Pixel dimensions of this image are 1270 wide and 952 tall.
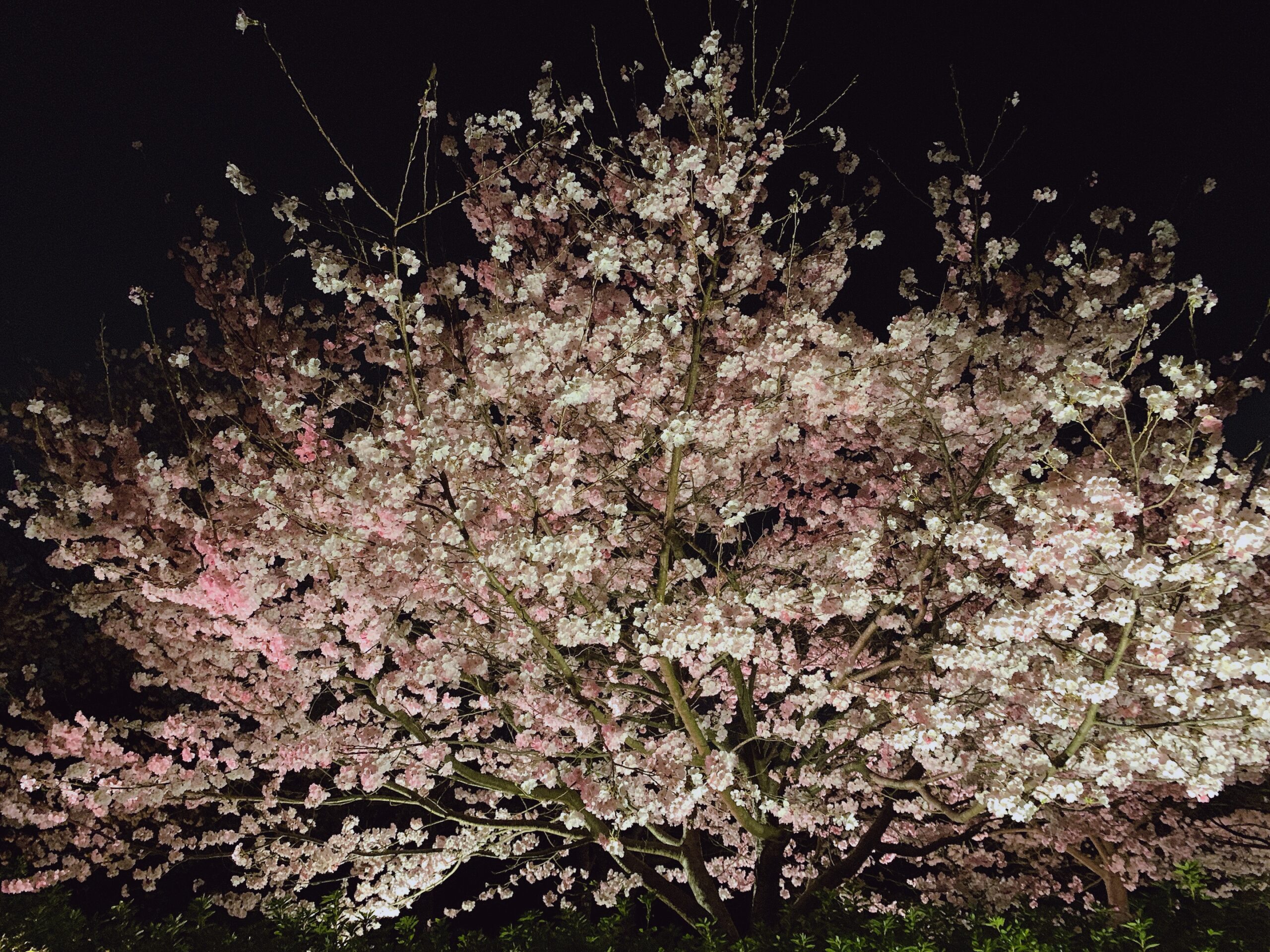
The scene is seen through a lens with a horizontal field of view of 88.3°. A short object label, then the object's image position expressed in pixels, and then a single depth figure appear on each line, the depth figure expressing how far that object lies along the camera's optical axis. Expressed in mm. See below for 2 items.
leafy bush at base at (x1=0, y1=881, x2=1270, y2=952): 3914
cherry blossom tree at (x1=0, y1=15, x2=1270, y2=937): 5137
